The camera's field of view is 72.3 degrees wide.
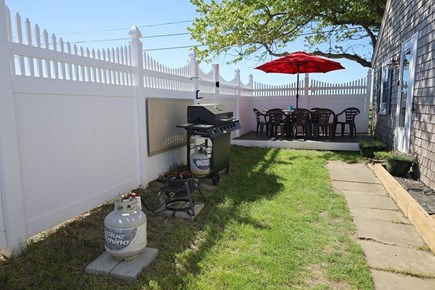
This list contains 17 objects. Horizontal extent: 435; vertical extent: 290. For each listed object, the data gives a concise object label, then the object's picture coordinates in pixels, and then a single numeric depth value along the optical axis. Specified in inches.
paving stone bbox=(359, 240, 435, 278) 92.0
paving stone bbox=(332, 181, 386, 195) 174.4
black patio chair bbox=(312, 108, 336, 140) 319.3
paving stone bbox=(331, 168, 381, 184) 195.6
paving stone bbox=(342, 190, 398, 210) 148.2
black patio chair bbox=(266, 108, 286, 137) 343.9
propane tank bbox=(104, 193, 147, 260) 87.4
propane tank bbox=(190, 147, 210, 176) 183.6
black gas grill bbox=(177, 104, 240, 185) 179.1
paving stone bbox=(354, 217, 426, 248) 110.3
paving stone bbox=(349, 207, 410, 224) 131.4
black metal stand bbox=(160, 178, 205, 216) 130.8
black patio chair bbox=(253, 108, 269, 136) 365.6
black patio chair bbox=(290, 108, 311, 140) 324.2
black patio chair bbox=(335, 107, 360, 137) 343.3
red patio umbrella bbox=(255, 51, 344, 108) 327.9
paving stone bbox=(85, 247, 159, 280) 85.4
